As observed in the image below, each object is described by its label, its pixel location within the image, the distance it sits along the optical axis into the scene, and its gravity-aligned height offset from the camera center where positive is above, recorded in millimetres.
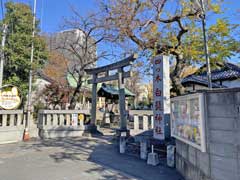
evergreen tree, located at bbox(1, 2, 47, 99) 10820 +3139
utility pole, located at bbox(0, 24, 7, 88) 10152 +2924
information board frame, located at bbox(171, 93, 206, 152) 3617 -217
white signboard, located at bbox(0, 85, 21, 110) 9727 +519
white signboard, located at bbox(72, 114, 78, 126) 11344 -549
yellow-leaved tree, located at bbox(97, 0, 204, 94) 8422 +3446
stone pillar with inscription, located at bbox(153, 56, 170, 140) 6980 +474
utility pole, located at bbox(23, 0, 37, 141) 10084 -9
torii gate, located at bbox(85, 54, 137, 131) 9500 +1486
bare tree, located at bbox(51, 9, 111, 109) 14172 +4335
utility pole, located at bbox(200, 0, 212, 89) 6047 +2225
